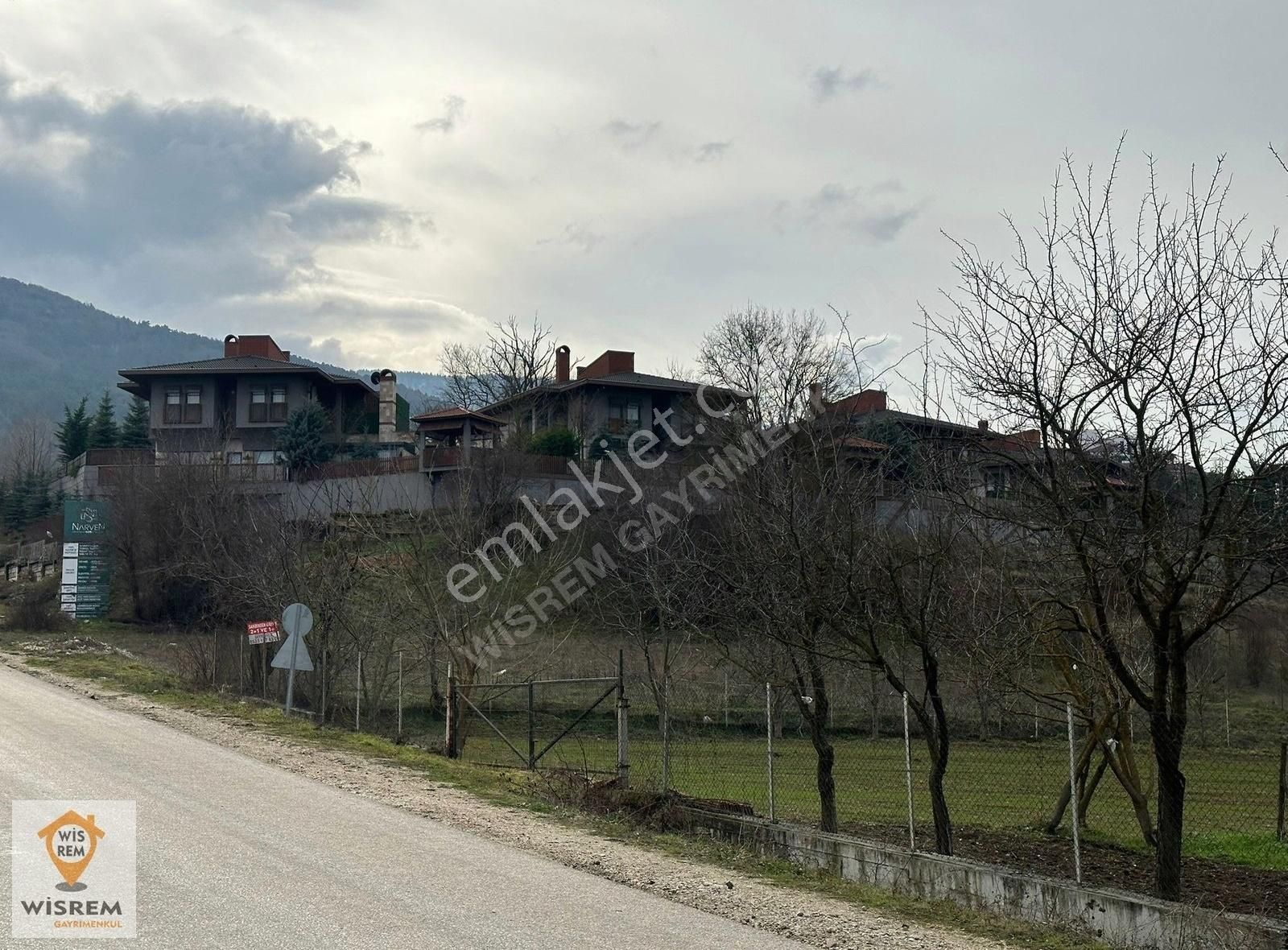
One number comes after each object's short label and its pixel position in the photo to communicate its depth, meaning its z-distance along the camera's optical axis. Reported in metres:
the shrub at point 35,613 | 39.91
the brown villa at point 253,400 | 62.97
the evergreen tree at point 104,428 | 69.69
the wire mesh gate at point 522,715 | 18.17
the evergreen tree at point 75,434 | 74.19
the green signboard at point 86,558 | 43.06
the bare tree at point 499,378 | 76.81
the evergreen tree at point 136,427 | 68.22
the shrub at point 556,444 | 54.00
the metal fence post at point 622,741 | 14.88
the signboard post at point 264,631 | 22.45
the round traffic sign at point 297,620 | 20.80
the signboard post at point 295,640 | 20.75
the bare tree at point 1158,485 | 7.96
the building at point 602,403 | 59.84
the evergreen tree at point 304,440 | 57.81
